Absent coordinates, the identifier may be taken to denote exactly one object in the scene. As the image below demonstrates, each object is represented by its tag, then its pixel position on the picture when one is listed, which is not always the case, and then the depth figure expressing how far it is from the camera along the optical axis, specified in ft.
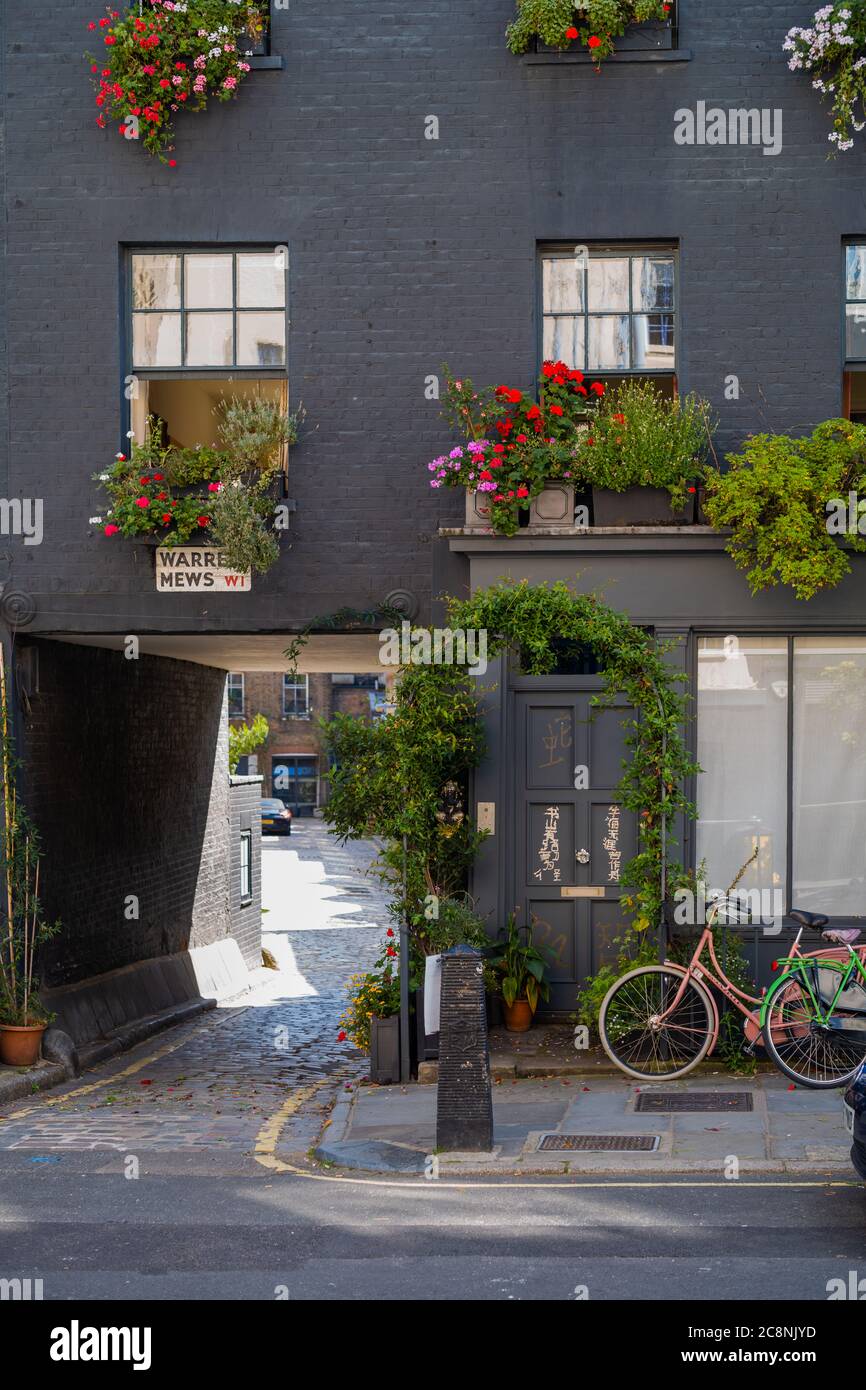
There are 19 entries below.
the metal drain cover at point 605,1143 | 29.94
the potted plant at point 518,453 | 39.42
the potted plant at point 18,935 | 42.60
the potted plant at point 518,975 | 39.11
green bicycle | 33.40
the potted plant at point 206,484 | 41.06
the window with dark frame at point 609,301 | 42.29
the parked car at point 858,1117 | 23.67
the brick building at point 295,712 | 230.07
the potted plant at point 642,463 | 39.37
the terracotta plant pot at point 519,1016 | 39.27
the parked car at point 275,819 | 187.01
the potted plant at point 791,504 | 37.81
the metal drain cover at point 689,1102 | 33.24
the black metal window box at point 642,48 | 41.60
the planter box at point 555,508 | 39.86
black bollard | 29.81
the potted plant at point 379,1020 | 38.29
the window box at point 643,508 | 39.78
